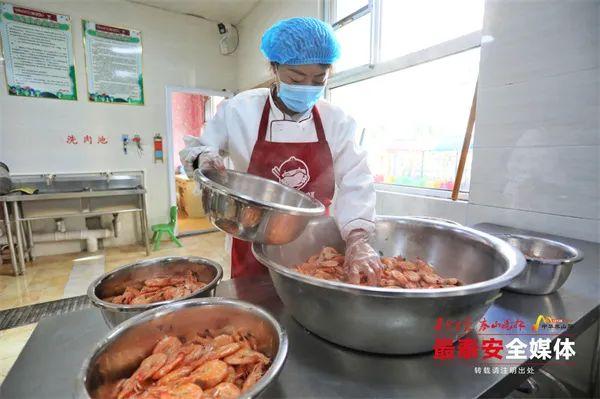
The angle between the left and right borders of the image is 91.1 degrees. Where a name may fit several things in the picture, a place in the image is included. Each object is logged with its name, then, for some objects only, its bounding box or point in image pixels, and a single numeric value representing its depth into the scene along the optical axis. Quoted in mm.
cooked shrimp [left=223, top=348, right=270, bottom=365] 597
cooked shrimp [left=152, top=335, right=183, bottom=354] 628
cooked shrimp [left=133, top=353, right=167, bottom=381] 570
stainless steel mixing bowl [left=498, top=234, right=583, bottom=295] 936
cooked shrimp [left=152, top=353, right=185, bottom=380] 581
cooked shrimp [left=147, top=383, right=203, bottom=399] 518
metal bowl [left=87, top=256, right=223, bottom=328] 679
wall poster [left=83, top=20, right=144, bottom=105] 4020
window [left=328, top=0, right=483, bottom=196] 2199
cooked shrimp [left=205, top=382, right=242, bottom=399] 521
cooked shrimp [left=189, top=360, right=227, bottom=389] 558
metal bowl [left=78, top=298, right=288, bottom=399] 494
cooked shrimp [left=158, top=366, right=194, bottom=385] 564
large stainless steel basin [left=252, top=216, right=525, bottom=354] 581
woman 1247
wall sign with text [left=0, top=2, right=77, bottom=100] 3564
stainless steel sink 3777
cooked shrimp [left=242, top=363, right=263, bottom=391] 541
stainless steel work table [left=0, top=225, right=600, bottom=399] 590
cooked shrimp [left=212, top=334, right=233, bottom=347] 658
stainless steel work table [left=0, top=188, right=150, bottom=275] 3354
